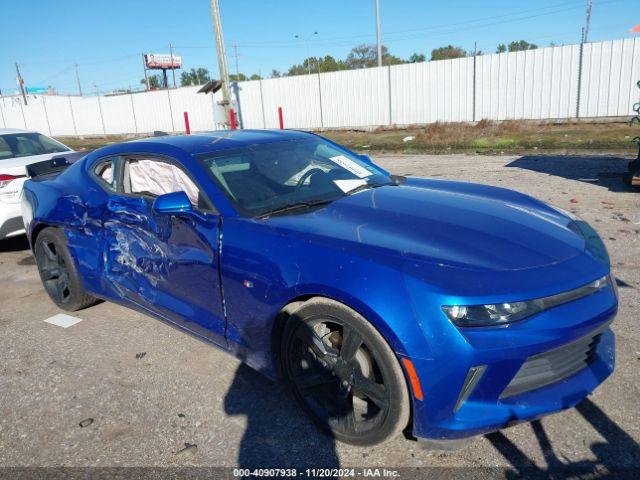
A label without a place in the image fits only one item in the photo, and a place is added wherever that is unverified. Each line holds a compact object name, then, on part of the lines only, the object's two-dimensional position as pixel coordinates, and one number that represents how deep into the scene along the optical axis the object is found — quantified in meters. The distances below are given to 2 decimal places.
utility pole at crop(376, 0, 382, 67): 30.99
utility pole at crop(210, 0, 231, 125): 16.17
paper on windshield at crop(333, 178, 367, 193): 3.34
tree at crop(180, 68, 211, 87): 101.69
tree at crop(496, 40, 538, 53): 62.86
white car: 5.89
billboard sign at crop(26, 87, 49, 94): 91.20
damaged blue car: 2.05
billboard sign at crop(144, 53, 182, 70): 72.94
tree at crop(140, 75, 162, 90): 94.10
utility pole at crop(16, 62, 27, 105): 49.06
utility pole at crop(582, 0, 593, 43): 51.82
